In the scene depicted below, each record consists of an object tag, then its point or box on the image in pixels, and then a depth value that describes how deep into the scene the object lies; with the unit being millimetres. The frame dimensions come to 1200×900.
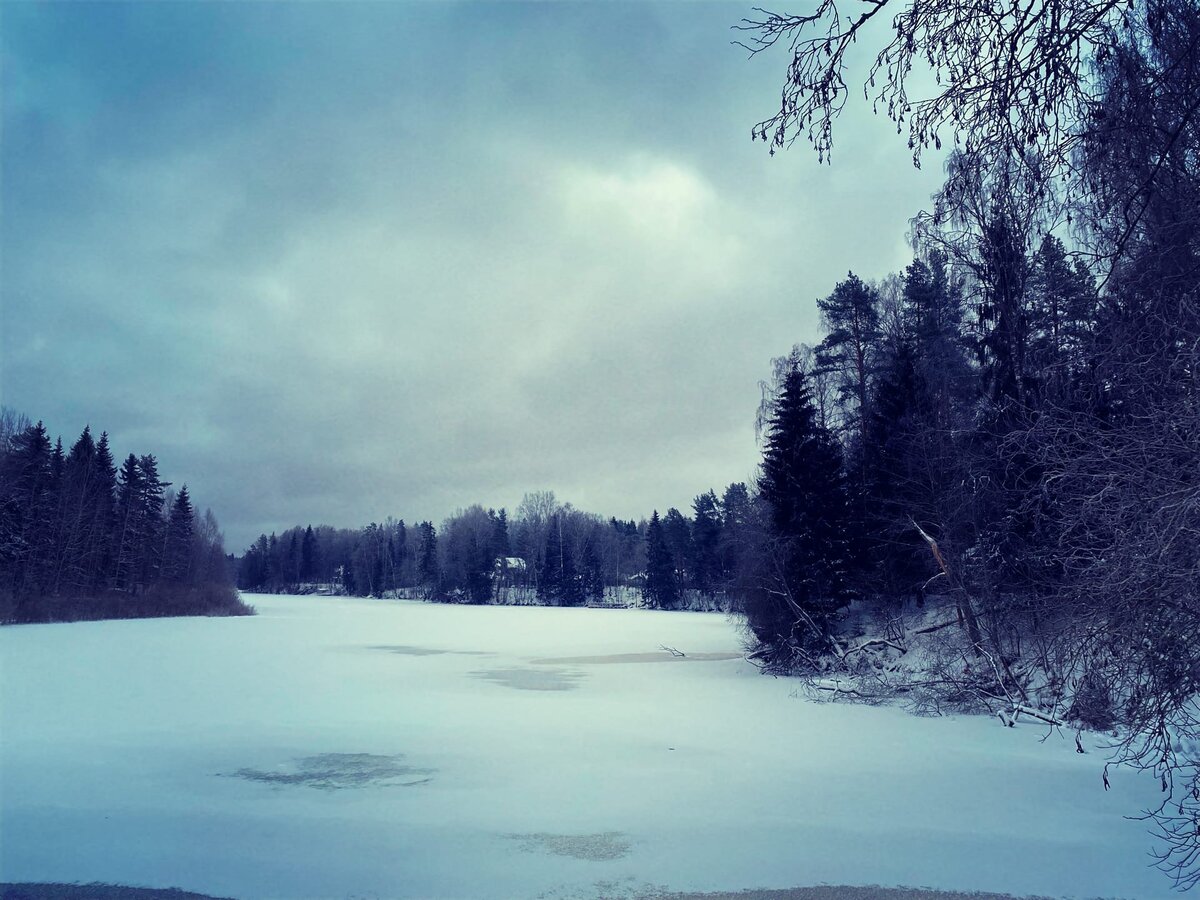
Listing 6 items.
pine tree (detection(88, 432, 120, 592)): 43906
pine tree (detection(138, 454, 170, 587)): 49531
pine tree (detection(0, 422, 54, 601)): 36625
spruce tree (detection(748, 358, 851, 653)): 19250
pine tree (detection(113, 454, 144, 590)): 46625
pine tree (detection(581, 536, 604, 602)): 72500
